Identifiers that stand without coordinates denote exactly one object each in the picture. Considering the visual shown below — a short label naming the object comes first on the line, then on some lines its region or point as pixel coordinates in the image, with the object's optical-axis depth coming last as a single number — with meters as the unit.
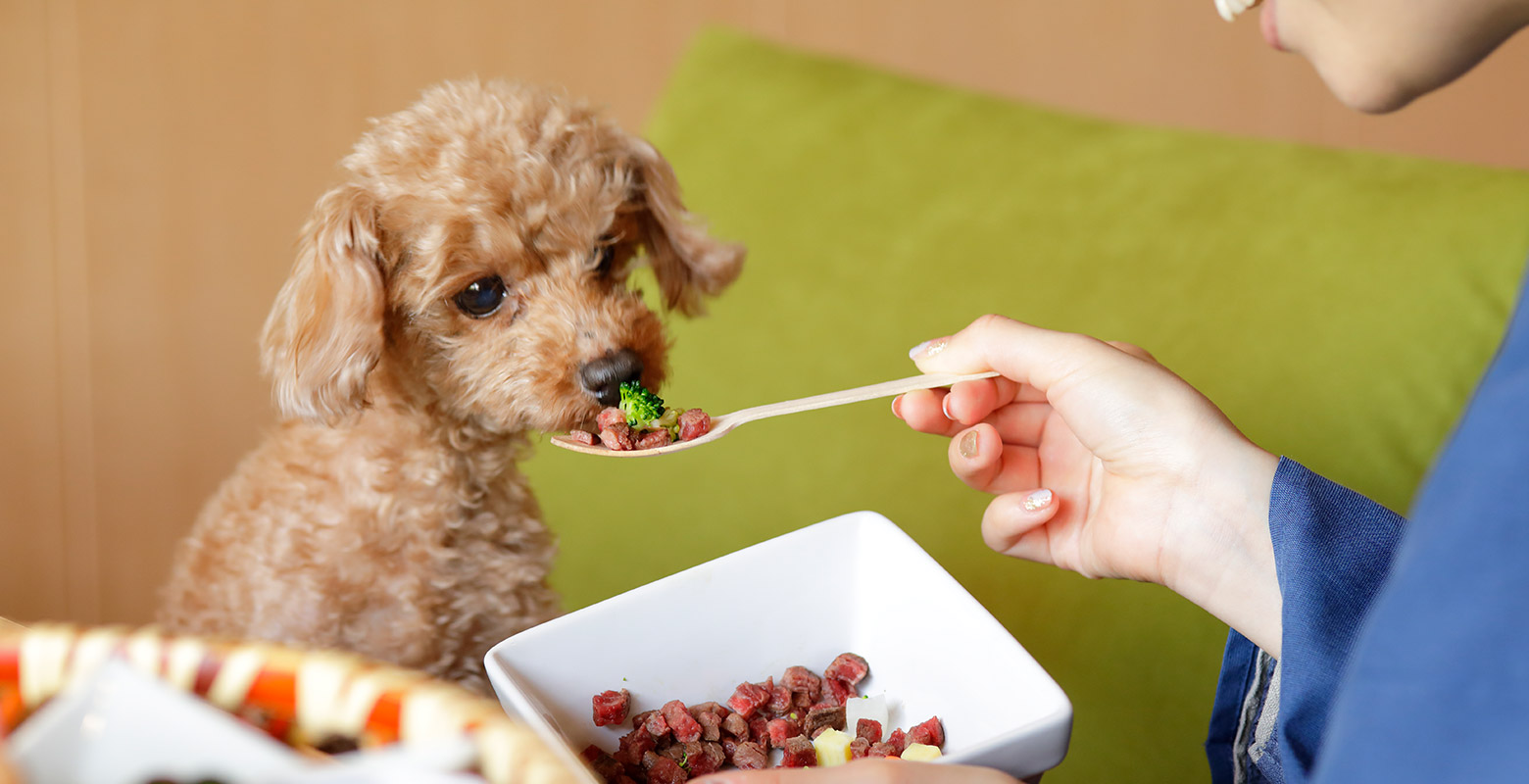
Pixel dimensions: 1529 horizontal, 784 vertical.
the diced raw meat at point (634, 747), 0.94
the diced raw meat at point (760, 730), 0.96
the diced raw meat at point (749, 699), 0.96
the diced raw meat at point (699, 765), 0.94
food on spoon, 0.99
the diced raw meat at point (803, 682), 0.97
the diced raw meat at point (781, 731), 0.95
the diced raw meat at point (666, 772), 0.94
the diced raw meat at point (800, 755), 0.94
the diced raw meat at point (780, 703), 0.97
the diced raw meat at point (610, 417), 0.99
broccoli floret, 1.00
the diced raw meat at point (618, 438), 0.99
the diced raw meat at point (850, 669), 0.98
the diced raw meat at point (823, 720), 0.96
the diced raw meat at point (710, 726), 0.95
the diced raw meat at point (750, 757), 0.94
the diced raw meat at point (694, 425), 0.99
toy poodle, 1.01
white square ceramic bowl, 0.94
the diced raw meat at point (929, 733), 0.95
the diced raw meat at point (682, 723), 0.95
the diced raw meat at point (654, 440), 0.99
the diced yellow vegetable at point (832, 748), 0.94
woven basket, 0.84
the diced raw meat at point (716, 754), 0.94
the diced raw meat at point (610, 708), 0.95
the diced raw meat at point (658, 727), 0.95
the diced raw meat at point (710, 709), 0.96
